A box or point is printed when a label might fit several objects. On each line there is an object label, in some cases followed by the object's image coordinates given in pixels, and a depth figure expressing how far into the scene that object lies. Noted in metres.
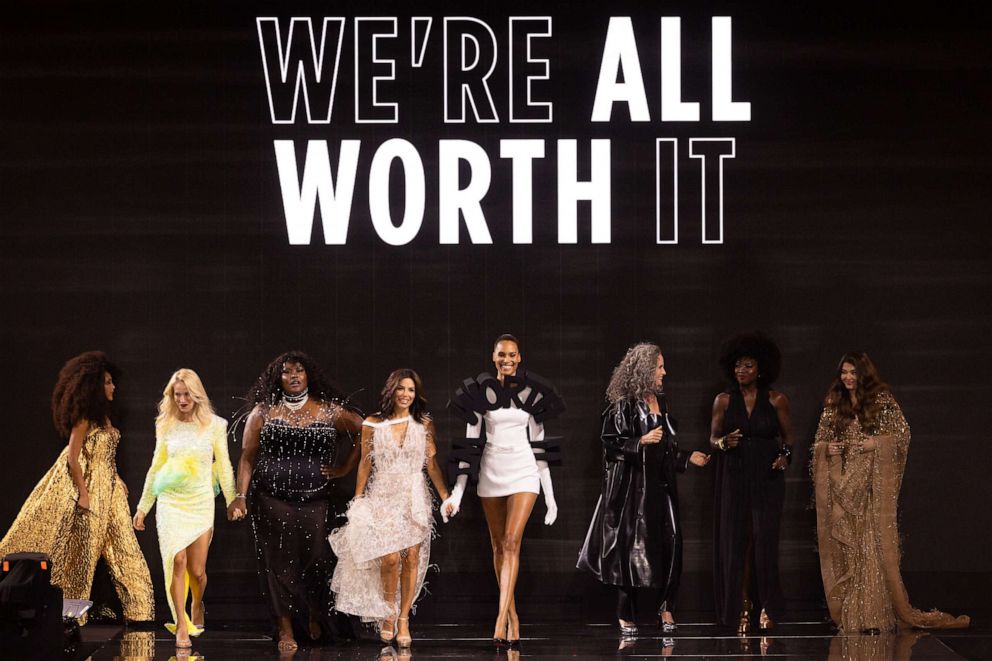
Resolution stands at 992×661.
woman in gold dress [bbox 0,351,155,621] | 17.84
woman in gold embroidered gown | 17.37
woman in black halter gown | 17.67
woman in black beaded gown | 16.75
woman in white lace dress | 16.47
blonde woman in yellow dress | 16.69
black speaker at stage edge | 14.84
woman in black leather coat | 17.37
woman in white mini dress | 16.59
